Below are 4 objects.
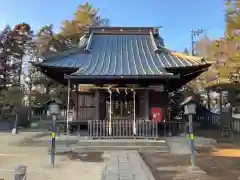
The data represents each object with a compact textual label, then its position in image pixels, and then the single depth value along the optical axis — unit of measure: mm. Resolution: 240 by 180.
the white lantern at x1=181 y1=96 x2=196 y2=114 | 5092
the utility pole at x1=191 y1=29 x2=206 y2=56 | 26956
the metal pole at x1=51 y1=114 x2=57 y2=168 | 5097
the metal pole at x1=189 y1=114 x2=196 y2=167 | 4798
